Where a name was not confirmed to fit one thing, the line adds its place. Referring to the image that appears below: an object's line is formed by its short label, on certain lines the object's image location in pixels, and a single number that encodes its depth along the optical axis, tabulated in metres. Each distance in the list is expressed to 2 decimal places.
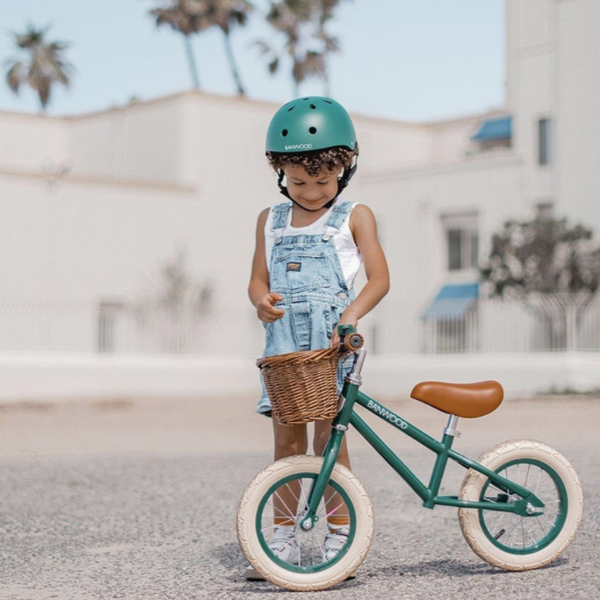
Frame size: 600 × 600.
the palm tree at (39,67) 51.69
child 5.03
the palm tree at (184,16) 46.00
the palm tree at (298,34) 47.28
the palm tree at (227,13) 46.06
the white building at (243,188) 31.48
